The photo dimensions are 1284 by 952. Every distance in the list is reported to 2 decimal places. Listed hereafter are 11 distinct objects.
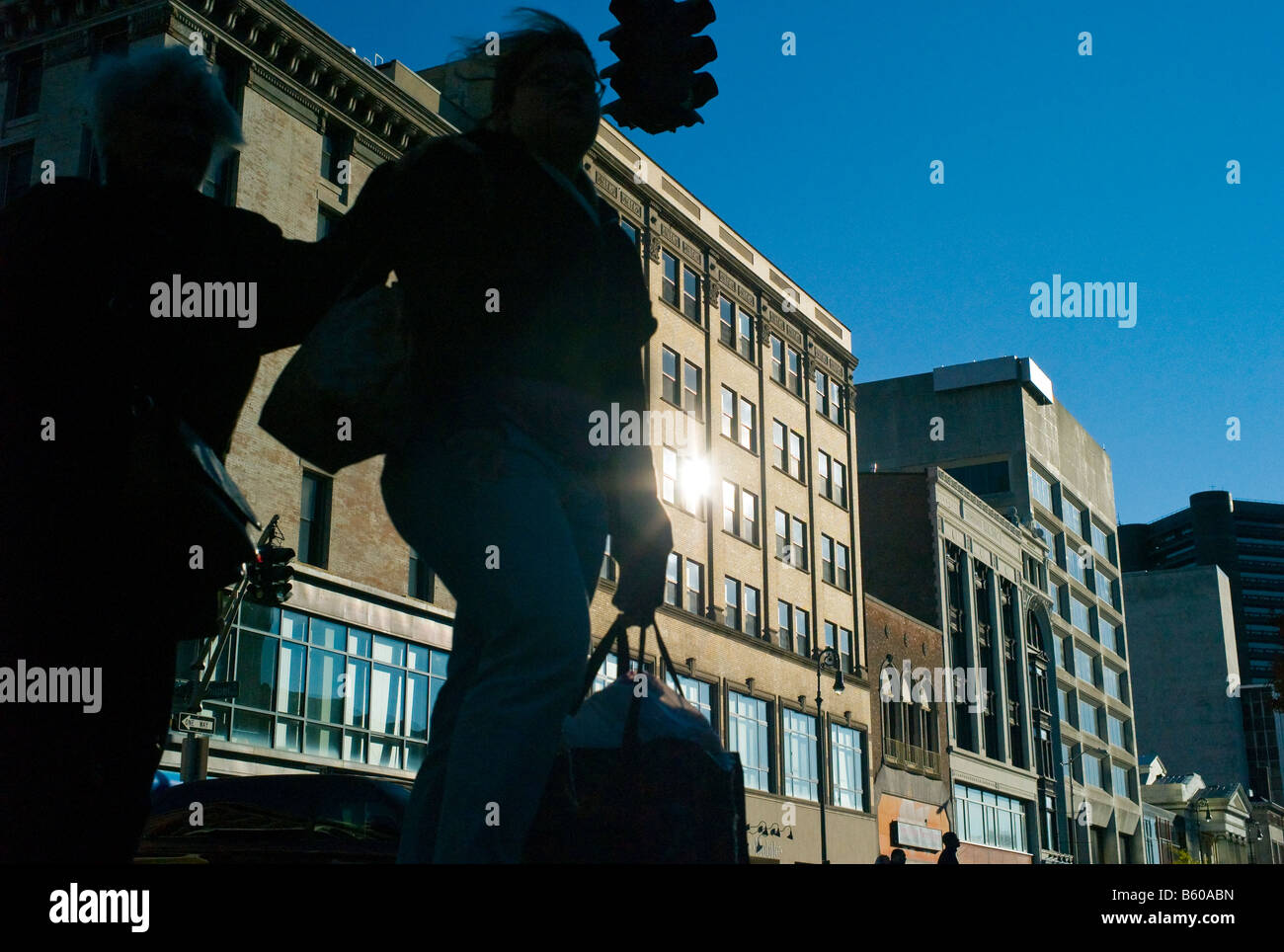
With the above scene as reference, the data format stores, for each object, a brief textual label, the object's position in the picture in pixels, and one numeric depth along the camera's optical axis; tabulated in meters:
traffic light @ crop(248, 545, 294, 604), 17.61
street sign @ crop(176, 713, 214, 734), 17.94
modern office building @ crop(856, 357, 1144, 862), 83.94
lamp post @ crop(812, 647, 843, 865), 40.21
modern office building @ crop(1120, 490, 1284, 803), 146.75
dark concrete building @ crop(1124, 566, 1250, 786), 136.12
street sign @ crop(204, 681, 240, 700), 18.91
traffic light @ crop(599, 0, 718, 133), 7.71
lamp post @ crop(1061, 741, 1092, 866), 78.86
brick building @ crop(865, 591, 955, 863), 55.44
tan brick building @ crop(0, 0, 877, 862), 28.05
